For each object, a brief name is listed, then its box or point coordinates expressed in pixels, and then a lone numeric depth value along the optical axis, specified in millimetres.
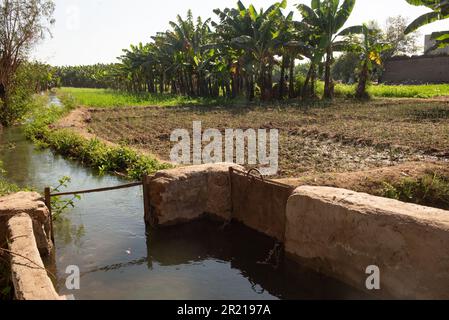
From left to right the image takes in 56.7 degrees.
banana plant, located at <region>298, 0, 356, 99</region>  22062
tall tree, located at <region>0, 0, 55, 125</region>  17391
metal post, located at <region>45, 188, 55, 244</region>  5571
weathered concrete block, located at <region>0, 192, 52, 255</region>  4906
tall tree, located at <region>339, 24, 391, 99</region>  22797
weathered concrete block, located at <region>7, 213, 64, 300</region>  3125
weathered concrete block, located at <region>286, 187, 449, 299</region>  3670
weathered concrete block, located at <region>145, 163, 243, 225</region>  6258
